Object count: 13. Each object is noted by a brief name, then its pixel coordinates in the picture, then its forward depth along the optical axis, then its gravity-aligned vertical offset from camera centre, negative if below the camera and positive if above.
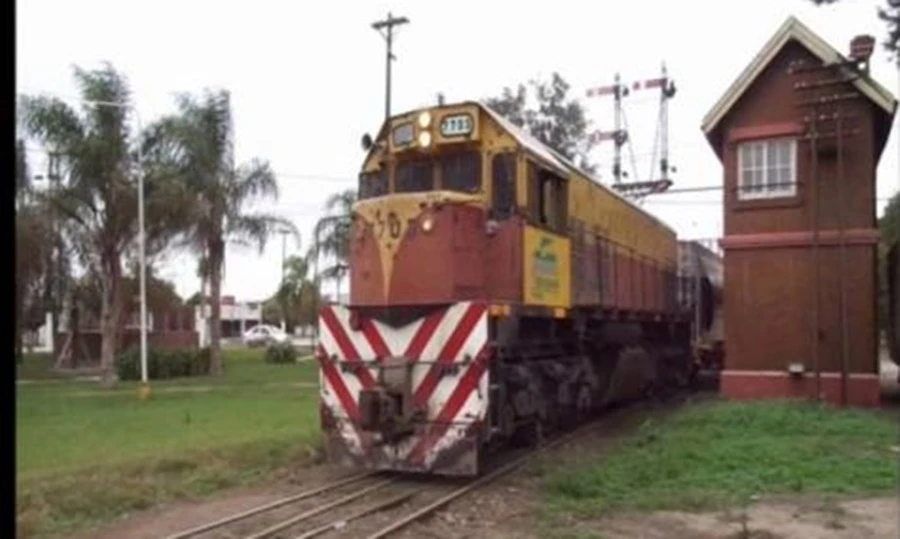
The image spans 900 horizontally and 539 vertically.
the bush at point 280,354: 44.62 -1.82
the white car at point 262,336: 73.56 -1.63
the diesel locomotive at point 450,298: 10.86 +0.21
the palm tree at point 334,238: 40.03 +3.33
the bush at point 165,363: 32.38 -1.67
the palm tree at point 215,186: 31.09 +4.45
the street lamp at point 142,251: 27.41 +1.84
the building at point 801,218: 18.62 +1.96
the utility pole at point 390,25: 32.52 +9.88
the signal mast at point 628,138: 37.56 +7.19
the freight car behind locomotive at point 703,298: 23.91 +0.45
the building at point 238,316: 108.19 -0.10
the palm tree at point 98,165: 28.38 +4.48
